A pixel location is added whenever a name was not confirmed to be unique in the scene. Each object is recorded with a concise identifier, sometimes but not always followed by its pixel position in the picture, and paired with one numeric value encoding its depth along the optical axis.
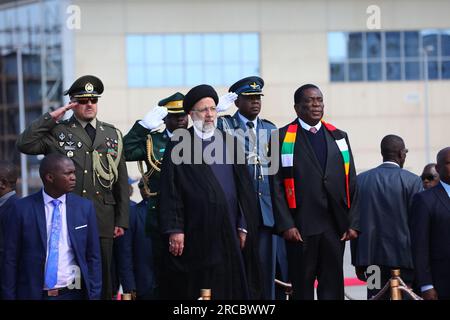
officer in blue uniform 17.47
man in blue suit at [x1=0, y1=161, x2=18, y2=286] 16.33
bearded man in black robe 15.05
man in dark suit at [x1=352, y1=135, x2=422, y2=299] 19.00
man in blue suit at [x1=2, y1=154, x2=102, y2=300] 14.50
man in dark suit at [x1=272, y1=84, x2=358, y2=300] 16.20
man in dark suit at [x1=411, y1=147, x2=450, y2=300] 15.05
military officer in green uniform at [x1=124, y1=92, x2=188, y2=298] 18.67
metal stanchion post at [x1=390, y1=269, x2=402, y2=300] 15.13
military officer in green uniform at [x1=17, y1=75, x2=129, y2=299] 16.78
